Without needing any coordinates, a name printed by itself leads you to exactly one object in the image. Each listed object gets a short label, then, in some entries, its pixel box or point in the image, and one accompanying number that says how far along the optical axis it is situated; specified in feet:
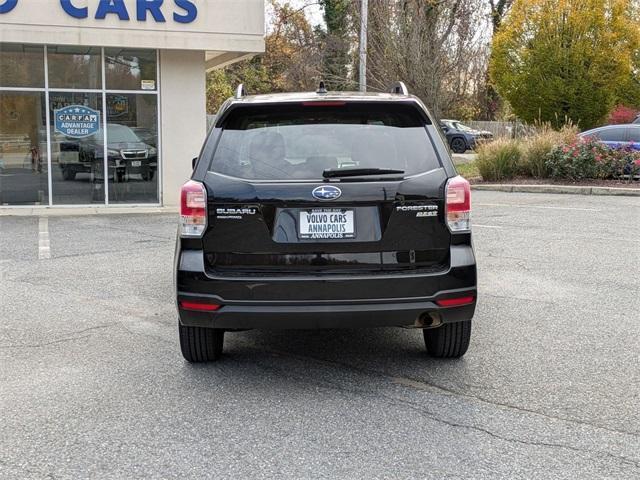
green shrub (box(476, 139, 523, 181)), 63.36
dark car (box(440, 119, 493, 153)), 110.93
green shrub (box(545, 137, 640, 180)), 58.70
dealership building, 45.96
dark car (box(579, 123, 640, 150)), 61.00
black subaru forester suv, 13.84
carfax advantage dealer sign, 47.60
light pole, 73.05
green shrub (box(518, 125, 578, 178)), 61.72
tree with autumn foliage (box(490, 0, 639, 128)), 76.69
